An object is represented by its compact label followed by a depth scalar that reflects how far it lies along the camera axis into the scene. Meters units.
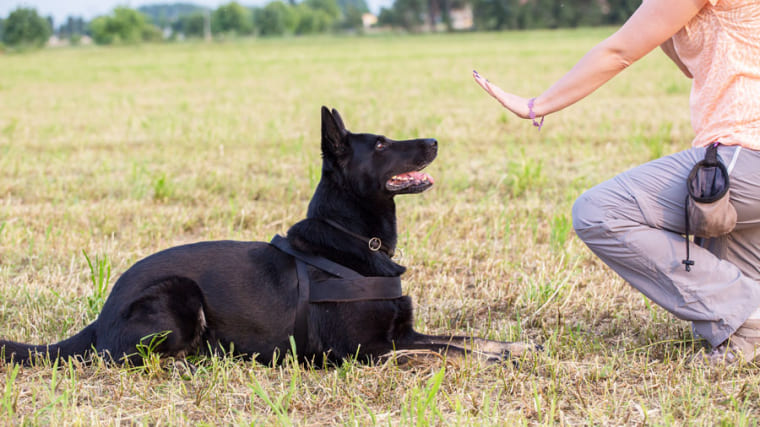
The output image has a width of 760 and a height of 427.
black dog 3.23
